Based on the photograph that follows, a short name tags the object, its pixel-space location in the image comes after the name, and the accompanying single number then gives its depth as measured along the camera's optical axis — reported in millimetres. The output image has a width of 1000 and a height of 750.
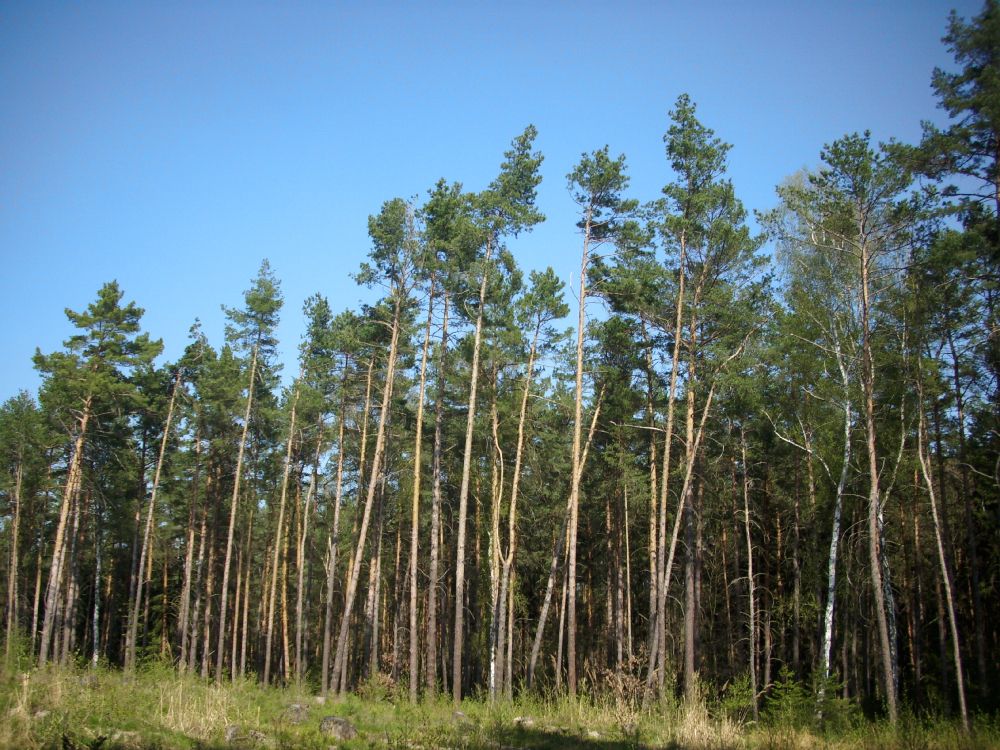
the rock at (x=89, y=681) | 12091
